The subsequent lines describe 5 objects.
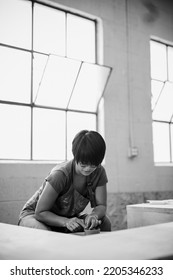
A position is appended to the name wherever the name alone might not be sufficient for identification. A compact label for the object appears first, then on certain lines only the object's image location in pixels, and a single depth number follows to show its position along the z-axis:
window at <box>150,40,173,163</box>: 4.92
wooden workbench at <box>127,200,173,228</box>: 2.75
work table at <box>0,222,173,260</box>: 0.96
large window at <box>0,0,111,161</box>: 3.55
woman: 2.06
